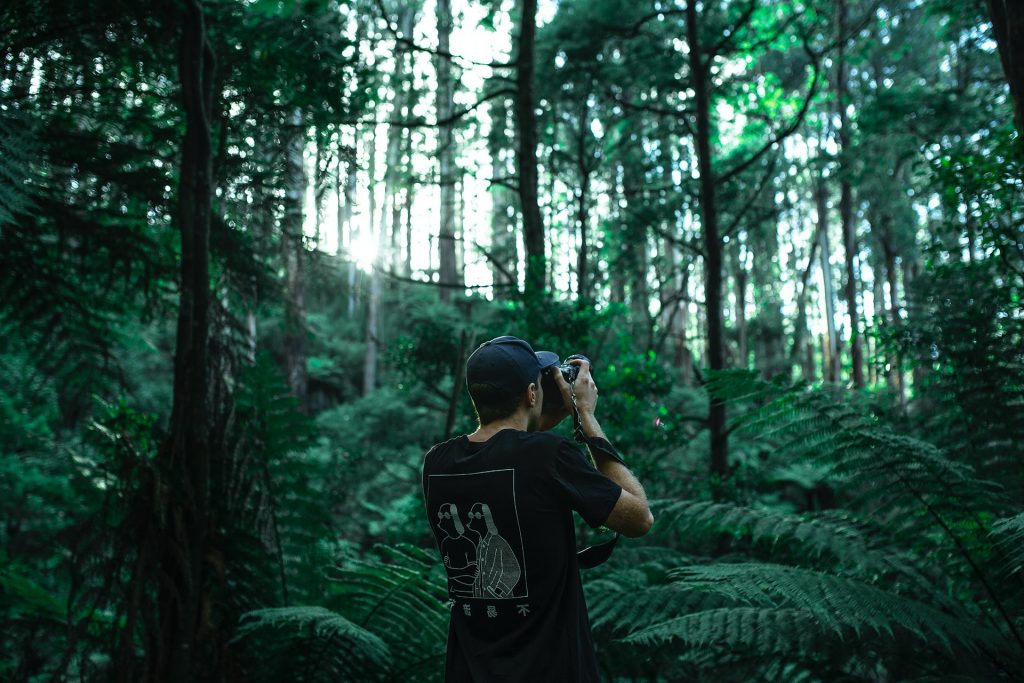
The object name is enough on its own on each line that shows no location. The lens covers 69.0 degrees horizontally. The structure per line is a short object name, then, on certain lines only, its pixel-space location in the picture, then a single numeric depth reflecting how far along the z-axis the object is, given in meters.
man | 1.86
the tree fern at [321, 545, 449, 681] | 3.45
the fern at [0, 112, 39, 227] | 2.46
